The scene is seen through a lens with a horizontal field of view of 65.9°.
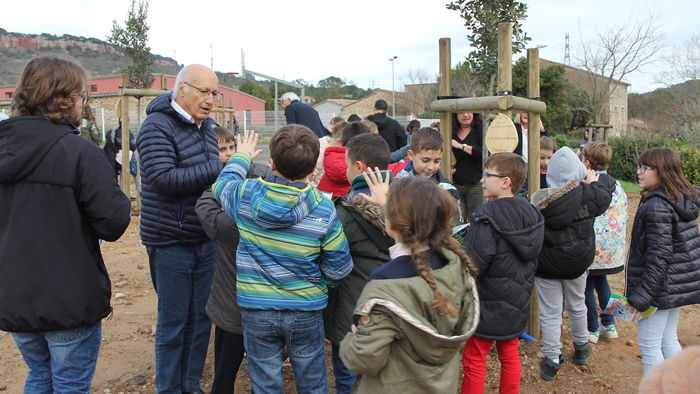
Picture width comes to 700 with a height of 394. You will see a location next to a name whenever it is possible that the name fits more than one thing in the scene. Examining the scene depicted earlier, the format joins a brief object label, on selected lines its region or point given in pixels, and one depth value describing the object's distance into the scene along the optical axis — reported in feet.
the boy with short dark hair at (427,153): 12.13
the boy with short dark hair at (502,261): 9.91
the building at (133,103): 124.57
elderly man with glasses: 9.58
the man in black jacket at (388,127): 24.48
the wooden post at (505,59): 13.03
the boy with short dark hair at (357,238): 8.94
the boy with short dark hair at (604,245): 14.11
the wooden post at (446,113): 14.43
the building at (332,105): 213.46
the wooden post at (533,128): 13.85
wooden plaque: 12.55
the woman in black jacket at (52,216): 7.22
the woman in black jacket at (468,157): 17.29
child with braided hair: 6.72
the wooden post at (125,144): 30.07
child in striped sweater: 8.05
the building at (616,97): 128.24
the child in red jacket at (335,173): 11.03
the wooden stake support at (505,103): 12.98
